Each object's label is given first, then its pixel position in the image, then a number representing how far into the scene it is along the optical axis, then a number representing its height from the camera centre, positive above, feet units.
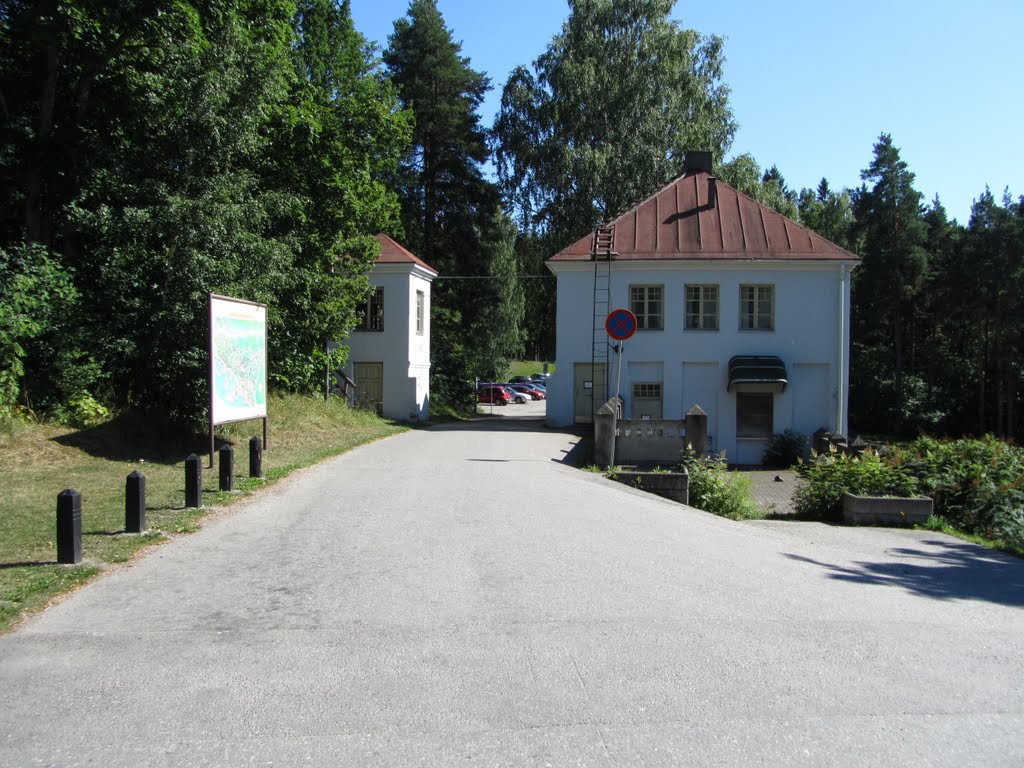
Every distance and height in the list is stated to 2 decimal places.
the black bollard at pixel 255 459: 45.34 -4.30
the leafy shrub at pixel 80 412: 53.12 -2.28
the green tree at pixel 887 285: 166.61 +19.92
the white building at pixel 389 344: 109.50 +4.58
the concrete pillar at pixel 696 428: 60.39 -3.11
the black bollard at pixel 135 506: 30.58 -4.64
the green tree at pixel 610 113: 127.65 +41.22
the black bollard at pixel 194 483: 35.93 -4.46
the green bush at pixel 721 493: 45.14 -5.84
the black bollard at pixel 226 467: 40.50 -4.22
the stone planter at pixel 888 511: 41.52 -6.04
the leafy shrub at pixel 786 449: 94.99 -7.15
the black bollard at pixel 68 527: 25.93 -4.58
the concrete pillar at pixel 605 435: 54.34 -3.37
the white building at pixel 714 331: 96.53 +5.95
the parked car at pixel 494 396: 181.16 -3.16
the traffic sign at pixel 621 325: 50.31 +3.42
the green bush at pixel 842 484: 43.91 -5.06
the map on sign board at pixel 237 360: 42.39 +0.93
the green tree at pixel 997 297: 153.48 +16.53
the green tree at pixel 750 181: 127.54 +30.51
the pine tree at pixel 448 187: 146.41 +33.98
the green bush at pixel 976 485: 42.81 -5.15
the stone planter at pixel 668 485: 46.47 -5.53
